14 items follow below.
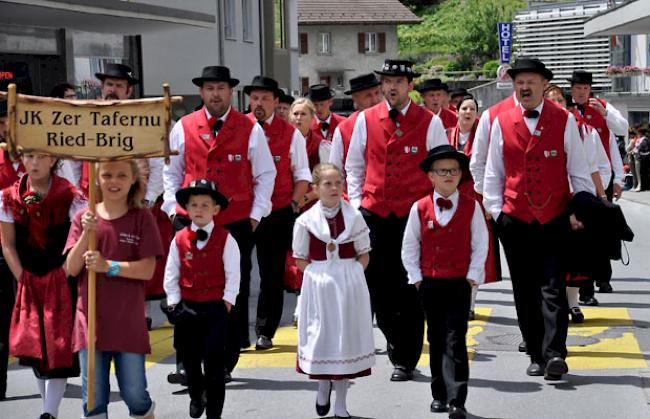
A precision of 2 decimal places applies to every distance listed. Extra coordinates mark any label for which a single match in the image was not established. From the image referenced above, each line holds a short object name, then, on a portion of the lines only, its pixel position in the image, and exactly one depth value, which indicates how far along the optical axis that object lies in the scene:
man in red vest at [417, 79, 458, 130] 19.79
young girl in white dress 11.53
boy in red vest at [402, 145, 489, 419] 11.66
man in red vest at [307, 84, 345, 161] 18.60
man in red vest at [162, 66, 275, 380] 13.52
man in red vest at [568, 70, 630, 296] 18.89
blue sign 60.64
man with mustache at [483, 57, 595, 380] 13.31
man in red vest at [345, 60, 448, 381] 13.34
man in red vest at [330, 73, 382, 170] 17.68
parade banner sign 9.77
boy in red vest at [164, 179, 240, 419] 11.33
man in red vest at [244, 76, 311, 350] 15.52
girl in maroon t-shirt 9.84
